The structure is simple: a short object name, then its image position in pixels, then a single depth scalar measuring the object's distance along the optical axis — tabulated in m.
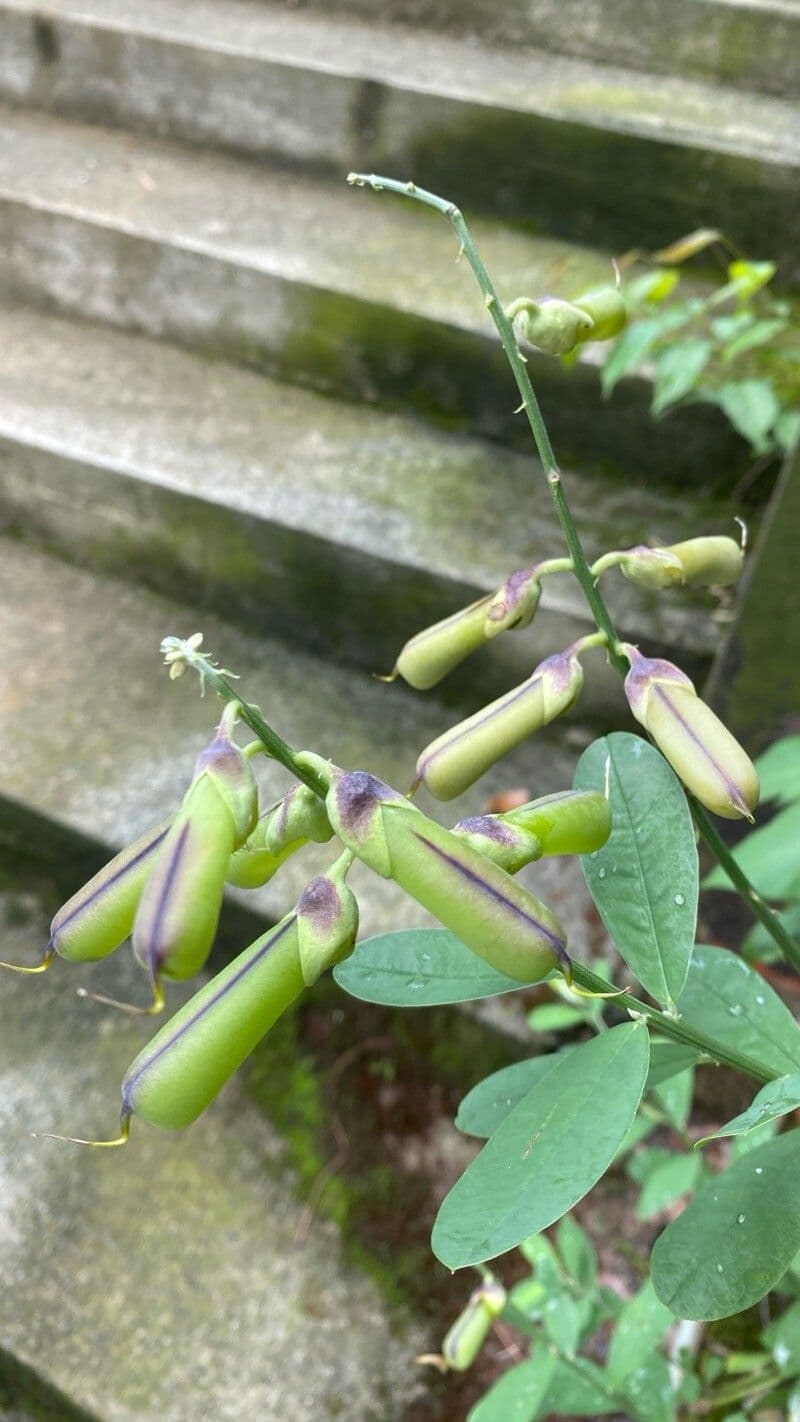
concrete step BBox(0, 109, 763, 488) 0.69
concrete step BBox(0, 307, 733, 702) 0.66
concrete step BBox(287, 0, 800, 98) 0.75
